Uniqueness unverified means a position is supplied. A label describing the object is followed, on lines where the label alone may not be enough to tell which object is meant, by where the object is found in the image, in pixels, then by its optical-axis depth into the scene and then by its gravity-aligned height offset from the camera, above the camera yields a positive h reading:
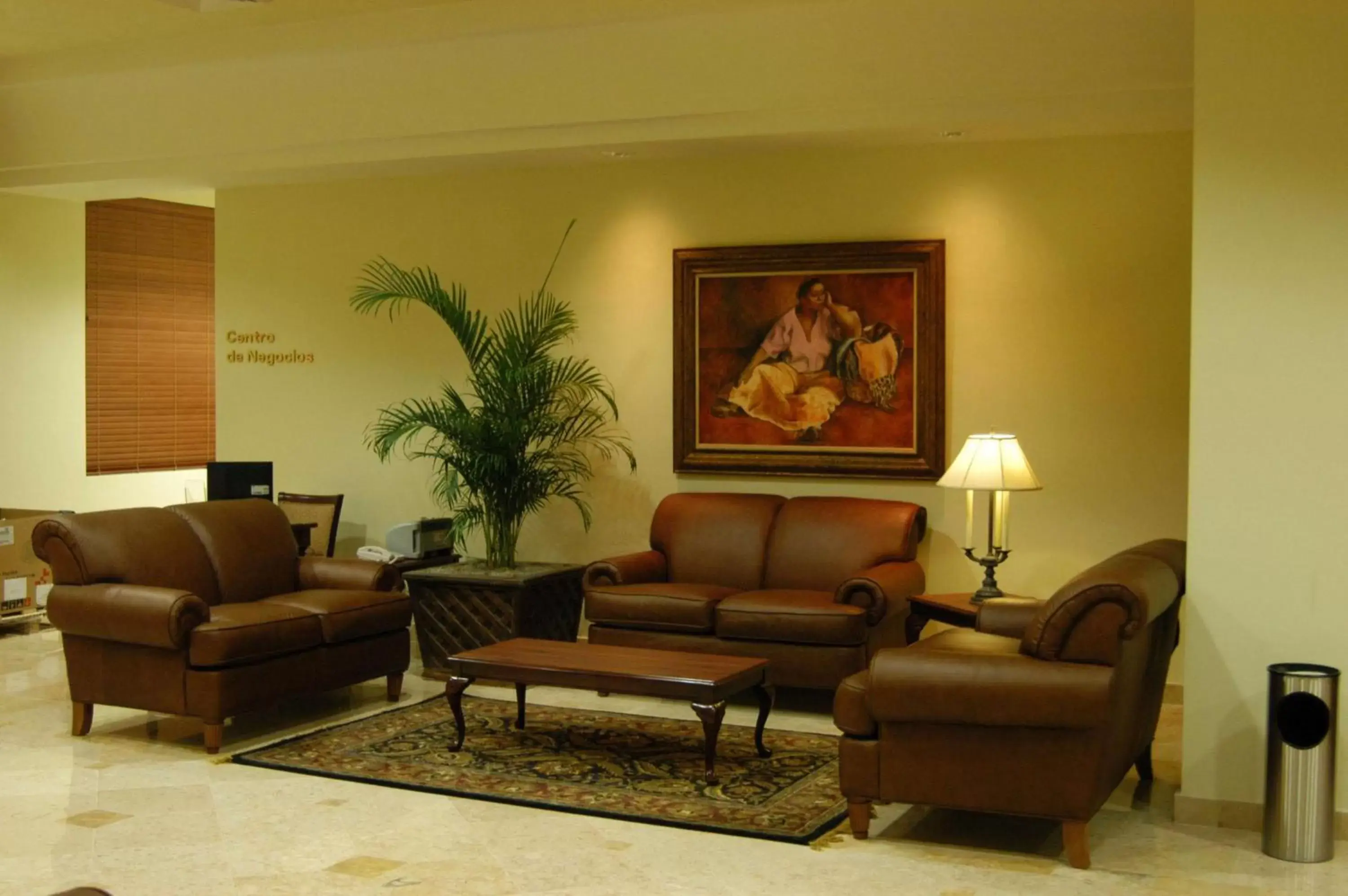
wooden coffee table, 5.84 -1.05
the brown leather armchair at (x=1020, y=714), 4.82 -0.98
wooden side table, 6.80 -0.89
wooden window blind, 11.17 +0.66
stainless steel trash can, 4.97 -1.18
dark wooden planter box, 7.89 -1.02
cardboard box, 9.31 -1.00
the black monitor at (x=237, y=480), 9.33 -0.39
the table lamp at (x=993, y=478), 6.72 -0.24
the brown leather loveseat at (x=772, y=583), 7.07 -0.85
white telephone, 8.78 -0.82
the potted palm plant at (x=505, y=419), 8.16 +0.01
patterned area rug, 5.54 -1.46
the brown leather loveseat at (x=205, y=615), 6.39 -0.91
